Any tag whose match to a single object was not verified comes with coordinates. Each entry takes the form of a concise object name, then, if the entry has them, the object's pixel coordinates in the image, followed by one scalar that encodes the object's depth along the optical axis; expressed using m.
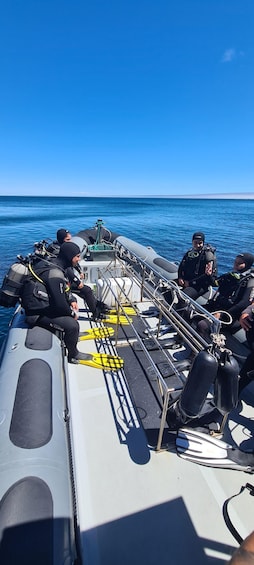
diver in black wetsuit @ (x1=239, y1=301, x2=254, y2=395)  2.65
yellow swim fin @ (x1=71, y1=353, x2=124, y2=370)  3.11
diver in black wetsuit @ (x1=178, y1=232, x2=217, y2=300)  4.16
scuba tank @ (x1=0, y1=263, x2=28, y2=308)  2.78
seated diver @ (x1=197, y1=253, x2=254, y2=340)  3.25
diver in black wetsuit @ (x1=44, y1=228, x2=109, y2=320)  3.88
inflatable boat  1.51
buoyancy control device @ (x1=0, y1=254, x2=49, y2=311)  2.79
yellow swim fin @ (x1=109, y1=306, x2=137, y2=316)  4.36
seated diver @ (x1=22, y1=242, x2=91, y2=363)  2.83
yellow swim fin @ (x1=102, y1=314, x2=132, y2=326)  4.10
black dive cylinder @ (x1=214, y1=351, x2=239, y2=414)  1.54
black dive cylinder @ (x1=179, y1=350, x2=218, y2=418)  1.53
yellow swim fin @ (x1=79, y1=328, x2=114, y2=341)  3.78
